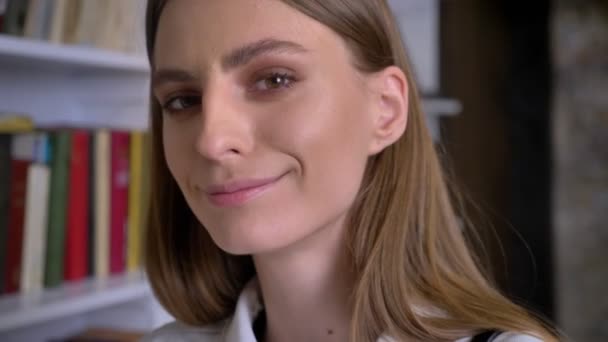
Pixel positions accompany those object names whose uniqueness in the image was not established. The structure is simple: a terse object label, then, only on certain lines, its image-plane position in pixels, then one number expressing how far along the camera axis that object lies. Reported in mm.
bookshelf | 1181
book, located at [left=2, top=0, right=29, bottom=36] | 1156
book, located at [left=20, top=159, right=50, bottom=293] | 1188
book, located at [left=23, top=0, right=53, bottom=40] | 1181
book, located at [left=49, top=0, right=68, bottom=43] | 1214
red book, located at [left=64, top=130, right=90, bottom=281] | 1257
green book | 1228
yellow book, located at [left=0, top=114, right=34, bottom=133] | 1151
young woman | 708
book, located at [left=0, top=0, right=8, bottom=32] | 1147
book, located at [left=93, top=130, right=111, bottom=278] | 1297
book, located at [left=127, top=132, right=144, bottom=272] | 1366
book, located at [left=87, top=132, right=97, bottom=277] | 1288
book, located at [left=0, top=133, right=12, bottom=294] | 1155
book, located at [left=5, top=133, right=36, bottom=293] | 1172
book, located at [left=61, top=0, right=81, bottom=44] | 1250
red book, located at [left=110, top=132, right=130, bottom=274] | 1330
